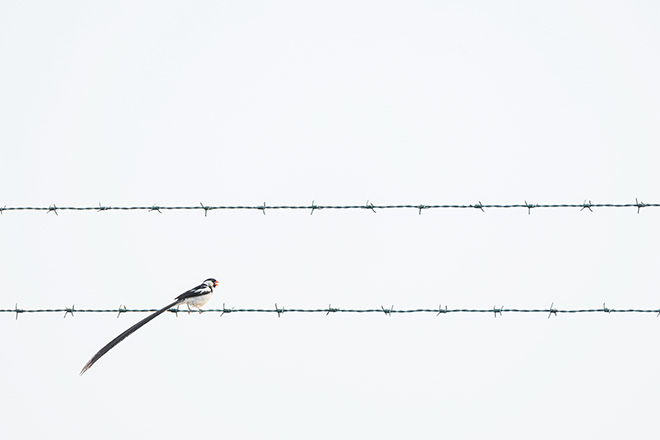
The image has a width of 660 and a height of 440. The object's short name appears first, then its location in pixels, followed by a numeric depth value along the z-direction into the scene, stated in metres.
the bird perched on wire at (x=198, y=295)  27.87
